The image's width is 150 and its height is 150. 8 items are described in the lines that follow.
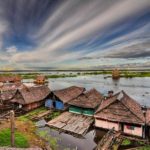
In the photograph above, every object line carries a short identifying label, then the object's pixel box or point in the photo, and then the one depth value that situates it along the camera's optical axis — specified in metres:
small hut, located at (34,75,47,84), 62.68
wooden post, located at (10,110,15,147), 12.03
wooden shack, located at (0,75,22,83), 53.75
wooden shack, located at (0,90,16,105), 25.70
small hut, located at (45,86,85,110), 24.21
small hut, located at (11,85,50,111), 23.87
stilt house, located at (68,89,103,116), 21.25
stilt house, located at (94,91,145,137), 15.99
